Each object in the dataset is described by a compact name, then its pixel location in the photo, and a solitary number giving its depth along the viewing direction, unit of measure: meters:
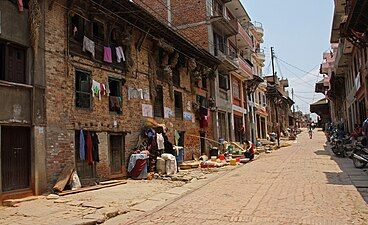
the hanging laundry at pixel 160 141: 17.42
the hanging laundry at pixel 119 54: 16.44
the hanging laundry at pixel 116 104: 15.69
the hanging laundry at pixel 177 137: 21.33
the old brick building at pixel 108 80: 12.68
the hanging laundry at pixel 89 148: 13.67
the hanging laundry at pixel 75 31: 13.88
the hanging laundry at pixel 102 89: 15.00
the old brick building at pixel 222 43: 28.41
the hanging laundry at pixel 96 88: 14.44
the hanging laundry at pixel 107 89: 15.34
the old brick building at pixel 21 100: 10.69
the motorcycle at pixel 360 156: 15.55
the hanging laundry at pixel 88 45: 14.23
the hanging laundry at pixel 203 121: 25.58
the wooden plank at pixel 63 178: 11.58
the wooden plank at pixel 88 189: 11.52
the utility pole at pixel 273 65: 46.47
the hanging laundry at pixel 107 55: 15.50
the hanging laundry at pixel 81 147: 13.31
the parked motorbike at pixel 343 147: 21.53
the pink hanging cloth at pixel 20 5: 11.35
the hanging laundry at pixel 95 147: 13.97
